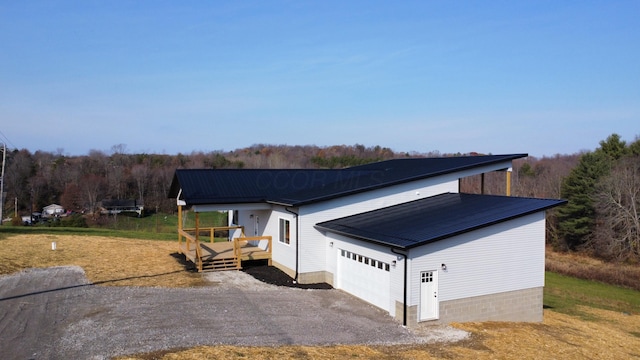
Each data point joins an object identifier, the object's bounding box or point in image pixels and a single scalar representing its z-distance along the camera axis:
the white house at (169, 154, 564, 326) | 12.80
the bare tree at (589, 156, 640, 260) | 37.53
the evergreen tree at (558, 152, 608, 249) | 41.06
